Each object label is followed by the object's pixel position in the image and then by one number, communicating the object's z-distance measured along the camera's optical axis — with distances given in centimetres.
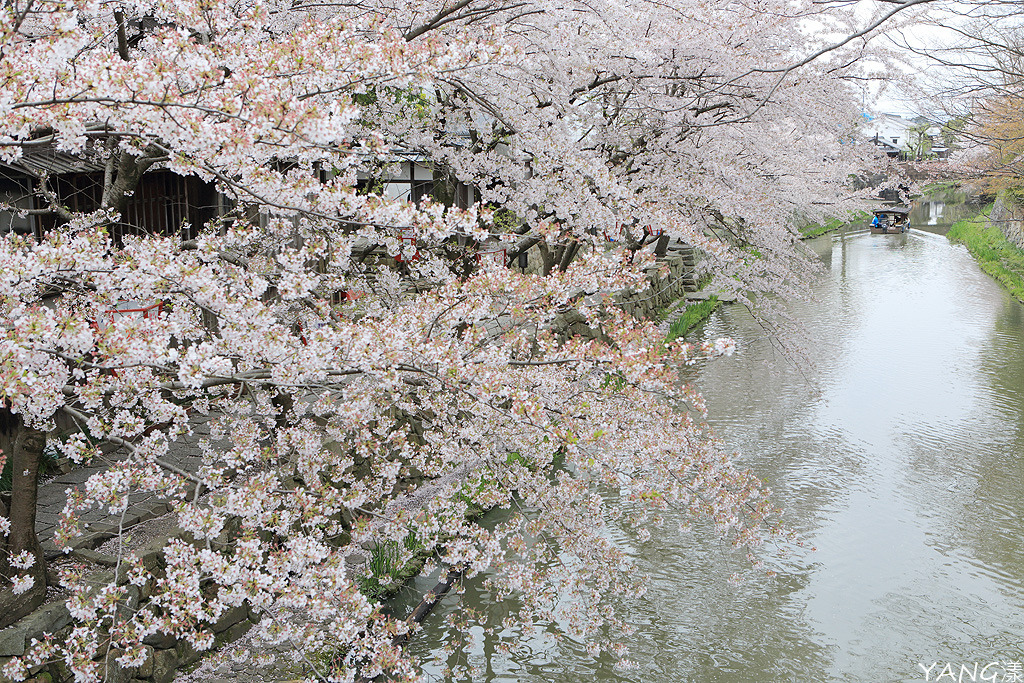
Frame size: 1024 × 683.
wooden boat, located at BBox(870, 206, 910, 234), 4234
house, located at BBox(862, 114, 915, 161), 5944
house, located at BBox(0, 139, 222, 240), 793
